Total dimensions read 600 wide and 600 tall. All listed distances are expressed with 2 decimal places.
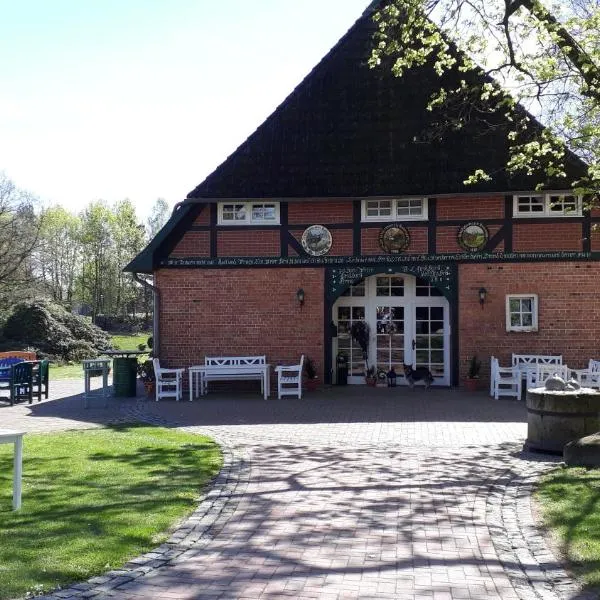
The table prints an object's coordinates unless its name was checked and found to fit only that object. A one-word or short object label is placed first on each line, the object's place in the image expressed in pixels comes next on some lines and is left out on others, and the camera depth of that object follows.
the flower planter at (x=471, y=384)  16.73
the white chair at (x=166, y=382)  15.99
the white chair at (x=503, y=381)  15.38
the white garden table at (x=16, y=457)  6.53
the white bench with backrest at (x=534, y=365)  14.43
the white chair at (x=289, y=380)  15.90
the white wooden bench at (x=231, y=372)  15.99
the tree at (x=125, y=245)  55.59
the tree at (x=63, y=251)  55.69
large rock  8.36
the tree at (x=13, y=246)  35.91
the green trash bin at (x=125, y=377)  16.89
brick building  16.77
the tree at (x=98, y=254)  55.69
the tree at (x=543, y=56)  9.73
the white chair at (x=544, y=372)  14.26
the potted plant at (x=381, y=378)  18.00
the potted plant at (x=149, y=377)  17.16
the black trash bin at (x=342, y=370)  18.00
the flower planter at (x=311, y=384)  17.14
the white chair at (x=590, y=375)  14.62
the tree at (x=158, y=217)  65.06
